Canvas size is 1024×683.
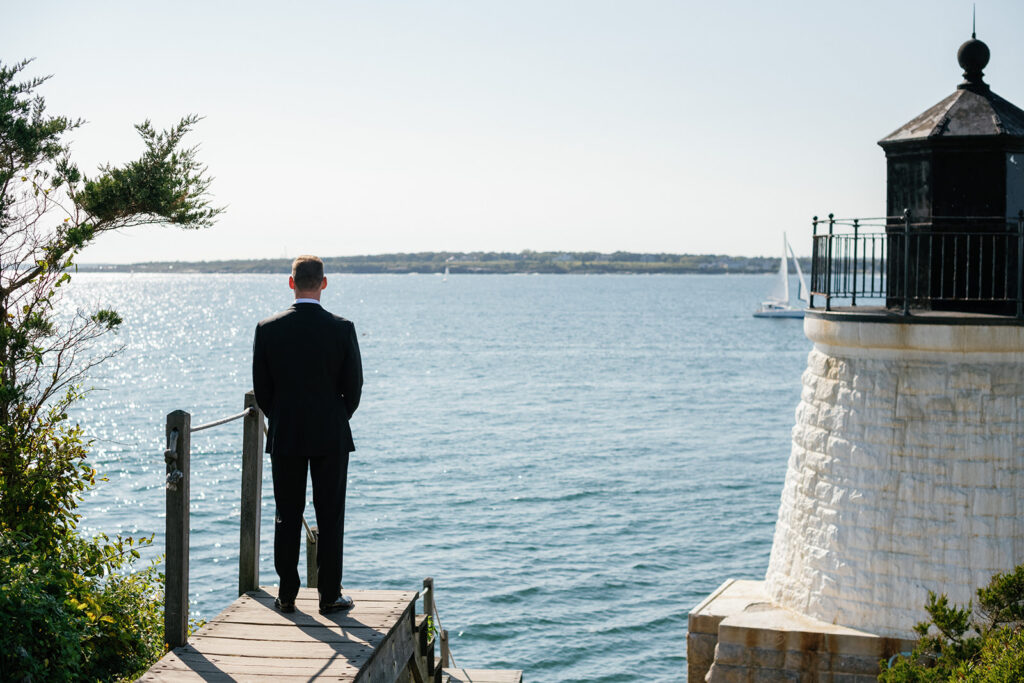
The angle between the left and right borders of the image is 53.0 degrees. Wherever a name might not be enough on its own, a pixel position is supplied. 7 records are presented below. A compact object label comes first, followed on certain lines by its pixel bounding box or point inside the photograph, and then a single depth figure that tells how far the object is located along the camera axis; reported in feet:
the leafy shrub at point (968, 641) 22.76
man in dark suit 18.72
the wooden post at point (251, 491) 21.33
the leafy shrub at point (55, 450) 18.25
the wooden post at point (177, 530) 17.92
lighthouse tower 31.32
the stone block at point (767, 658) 32.45
